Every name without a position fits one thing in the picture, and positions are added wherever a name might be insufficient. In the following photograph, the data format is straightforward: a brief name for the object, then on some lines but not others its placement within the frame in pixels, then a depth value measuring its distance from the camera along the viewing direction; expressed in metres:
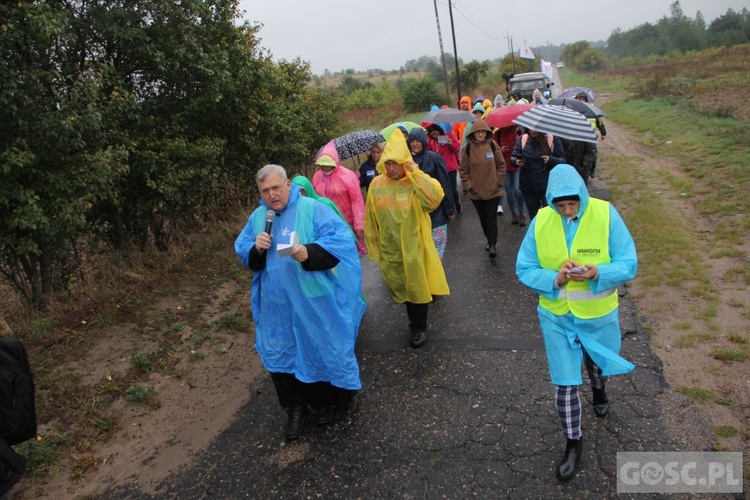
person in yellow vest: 2.75
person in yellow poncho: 4.36
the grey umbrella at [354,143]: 7.15
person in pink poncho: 5.58
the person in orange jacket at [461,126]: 11.08
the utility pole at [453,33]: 26.90
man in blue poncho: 3.27
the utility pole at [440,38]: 26.75
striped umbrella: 5.16
